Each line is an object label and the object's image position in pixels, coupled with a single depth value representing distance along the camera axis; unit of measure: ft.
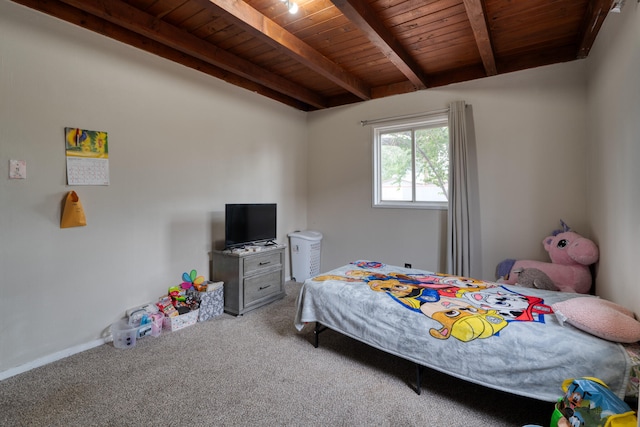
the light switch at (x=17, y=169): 6.53
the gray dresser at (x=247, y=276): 9.93
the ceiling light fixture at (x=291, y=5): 6.88
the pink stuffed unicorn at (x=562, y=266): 7.87
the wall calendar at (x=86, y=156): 7.36
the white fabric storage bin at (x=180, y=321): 8.74
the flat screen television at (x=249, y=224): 10.23
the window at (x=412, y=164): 11.57
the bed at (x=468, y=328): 4.58
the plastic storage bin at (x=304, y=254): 13.61
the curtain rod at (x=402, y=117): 11.09
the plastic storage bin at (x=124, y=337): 7.75
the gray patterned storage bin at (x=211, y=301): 9.50
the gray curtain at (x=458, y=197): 10.37
